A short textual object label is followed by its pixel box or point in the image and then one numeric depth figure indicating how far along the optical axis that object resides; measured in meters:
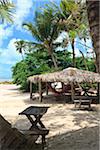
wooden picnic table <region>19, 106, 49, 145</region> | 2.31
